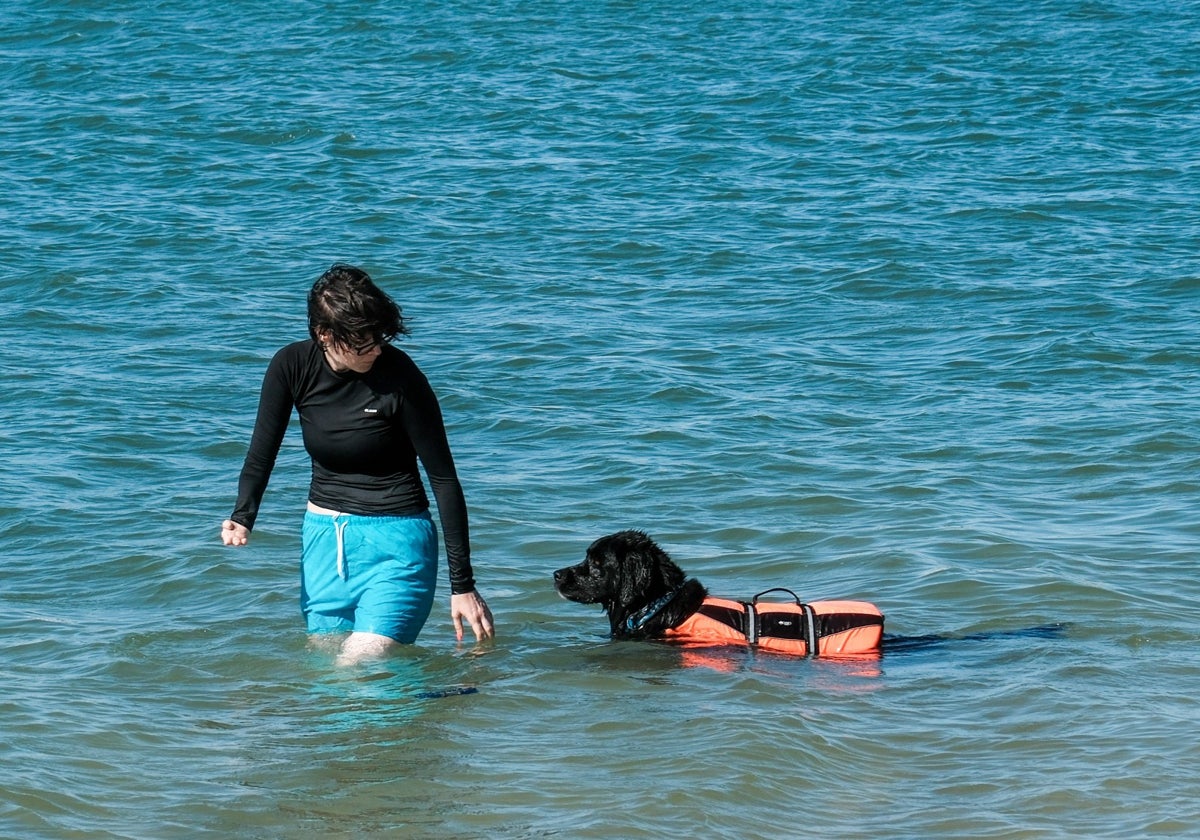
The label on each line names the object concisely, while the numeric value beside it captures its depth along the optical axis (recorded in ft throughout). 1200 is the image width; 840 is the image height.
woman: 37.01
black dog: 44.50
